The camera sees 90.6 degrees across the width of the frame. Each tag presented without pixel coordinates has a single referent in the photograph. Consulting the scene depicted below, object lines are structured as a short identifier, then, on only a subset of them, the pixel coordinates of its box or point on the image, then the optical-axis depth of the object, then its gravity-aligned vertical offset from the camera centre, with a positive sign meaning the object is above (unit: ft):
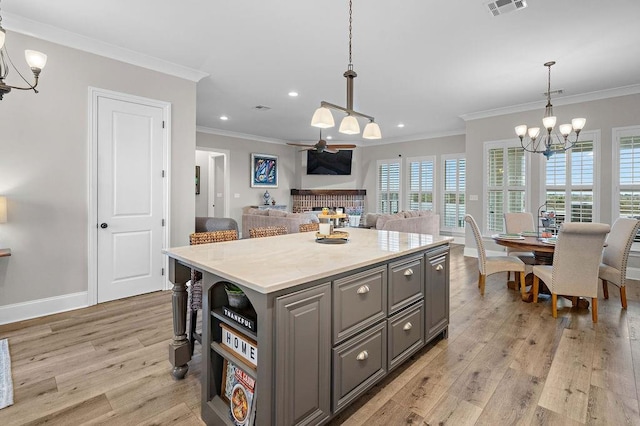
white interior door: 11.54 +0.39
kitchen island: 4.44 -1.87
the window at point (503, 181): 18.85 +1.80
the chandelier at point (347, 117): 7.75 +2.33
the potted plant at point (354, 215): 29.35 -0.49
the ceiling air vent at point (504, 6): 8.79 +5.81
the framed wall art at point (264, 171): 28.50 +3.57
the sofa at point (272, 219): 18.89 -0.63
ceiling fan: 23.80 +5.02
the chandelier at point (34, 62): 7.24 +3.53
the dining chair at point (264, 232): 9.96 -0.73
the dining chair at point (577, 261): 9.73 -1.62
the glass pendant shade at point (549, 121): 12.89 +3.67
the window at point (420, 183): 27.89 +2.46
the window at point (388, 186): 29.89 +2.31
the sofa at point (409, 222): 20.04 -0.80
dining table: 11.54 -1.33
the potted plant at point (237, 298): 5.30 -1.50
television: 30.66 +4.56
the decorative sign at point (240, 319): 4.78 -1.73
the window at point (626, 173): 15.25 +1.91
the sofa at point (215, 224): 15.60 -0.76
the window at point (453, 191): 26.16 +1.64
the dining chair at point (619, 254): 10.64 -1.50
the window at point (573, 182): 16.53 +1.57
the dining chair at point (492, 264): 12.28 -2.11
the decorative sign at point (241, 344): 4.81 -2.16
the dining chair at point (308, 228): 11.34 -0.66
